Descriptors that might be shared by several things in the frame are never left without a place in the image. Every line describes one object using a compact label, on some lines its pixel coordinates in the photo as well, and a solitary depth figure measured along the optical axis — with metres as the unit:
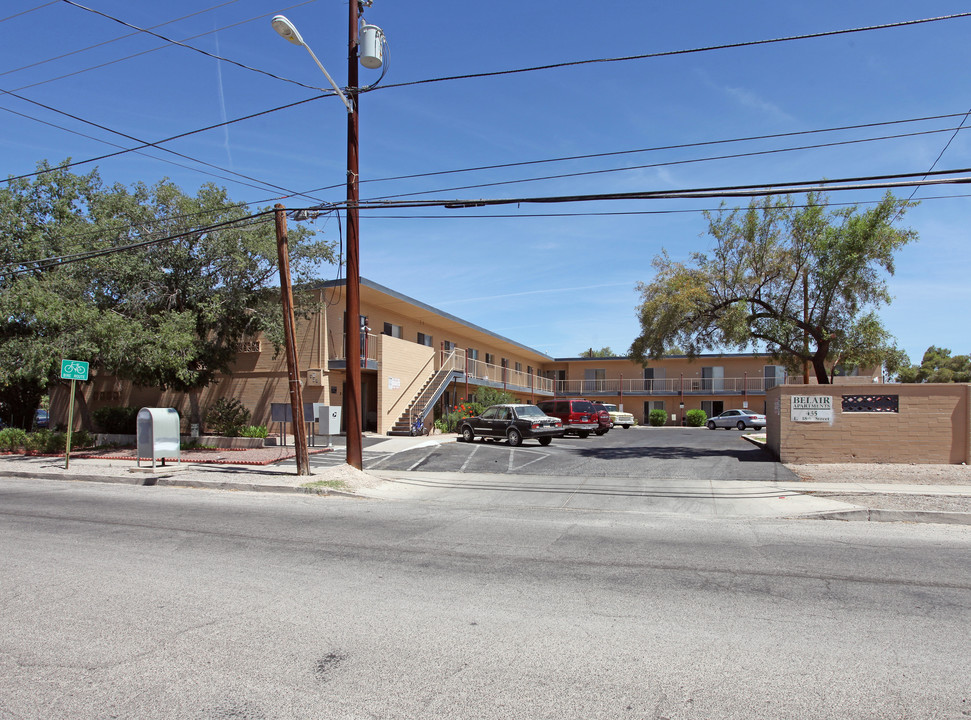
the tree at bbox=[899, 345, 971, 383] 56.62
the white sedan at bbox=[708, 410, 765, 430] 42.27
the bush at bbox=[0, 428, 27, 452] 21.92
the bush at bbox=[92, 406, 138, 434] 24.94
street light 14.03
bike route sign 16.25
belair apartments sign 15.75
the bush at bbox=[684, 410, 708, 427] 45.94
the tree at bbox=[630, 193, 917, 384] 17.17
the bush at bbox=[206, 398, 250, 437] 23.41
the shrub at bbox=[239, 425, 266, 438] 22.64
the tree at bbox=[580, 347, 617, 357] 100.12
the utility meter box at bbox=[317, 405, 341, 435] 18.31
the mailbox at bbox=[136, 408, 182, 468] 15.66
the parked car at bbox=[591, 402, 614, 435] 31.05
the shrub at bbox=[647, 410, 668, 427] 46.44
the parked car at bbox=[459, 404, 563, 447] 23.20
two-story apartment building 24.17
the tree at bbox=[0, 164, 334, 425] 19.45
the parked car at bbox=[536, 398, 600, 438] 29.97
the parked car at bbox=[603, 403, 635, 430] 41.88
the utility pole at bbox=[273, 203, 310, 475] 13.80
